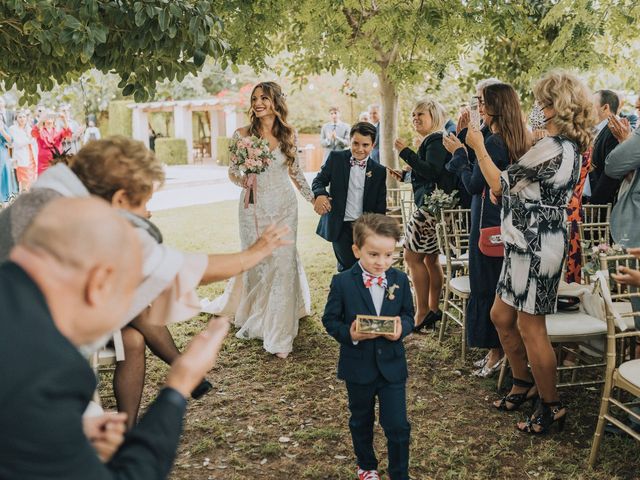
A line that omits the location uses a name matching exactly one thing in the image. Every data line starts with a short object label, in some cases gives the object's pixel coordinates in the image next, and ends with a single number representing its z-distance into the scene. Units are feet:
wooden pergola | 107.93
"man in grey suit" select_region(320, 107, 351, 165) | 52.24
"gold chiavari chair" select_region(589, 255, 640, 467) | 10.97
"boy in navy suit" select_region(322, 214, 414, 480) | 10.38
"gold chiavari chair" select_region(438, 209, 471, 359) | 17.35
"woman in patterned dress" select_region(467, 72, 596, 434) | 11.98
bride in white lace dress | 18.60
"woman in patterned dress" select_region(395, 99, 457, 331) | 18.98
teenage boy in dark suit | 18.61
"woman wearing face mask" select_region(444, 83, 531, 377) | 13.76
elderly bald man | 4.10
